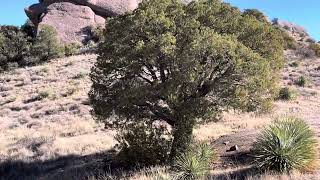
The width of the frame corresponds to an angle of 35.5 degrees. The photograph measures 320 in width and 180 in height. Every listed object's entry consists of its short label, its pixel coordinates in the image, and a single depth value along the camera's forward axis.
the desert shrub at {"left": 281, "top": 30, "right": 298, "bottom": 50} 57.24
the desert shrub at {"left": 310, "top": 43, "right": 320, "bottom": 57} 56.14
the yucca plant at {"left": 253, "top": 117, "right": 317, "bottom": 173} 12.07
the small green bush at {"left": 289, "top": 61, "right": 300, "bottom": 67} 49.70
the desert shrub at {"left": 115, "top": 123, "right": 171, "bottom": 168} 16.47
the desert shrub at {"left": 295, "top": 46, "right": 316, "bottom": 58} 55.56
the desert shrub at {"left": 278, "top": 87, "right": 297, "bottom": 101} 32.25
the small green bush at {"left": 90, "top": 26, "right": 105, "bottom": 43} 63.23
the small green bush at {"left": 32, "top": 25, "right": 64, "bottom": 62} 56.56
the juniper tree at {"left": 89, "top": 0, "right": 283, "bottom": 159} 14.02
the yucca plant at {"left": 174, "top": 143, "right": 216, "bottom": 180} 12.55
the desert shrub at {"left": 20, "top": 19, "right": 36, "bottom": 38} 66.93
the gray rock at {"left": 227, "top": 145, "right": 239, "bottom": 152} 16.04
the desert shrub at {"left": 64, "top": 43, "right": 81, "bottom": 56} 58.81
